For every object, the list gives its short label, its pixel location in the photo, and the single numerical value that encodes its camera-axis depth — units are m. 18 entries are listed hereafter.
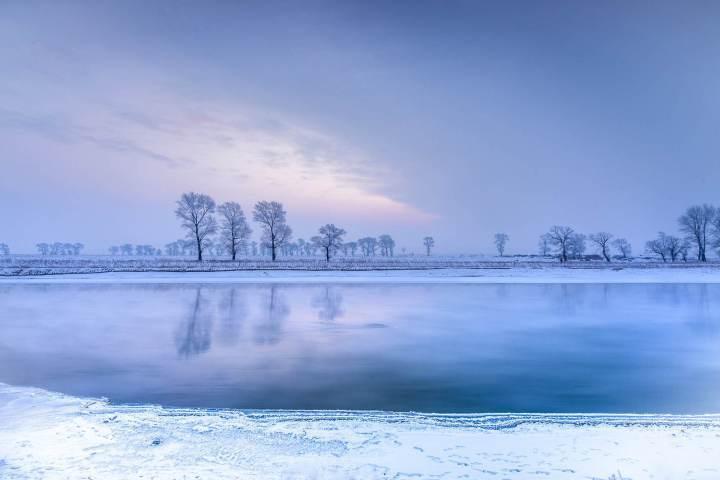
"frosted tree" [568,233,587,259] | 108.94
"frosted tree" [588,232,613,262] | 94.80
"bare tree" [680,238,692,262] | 88.44
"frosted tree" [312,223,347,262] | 83.00
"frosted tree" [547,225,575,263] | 91.00
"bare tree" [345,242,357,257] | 167.32
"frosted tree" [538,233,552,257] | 150.00
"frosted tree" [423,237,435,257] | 187.00
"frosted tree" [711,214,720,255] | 85.00
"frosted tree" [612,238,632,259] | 122.41
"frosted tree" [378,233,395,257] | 169.12
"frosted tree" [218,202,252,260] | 76.31
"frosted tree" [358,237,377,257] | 181.88
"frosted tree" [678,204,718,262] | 86.81
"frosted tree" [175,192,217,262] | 71.31
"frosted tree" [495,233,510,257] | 170.50
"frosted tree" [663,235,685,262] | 86.97
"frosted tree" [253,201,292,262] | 80.12
